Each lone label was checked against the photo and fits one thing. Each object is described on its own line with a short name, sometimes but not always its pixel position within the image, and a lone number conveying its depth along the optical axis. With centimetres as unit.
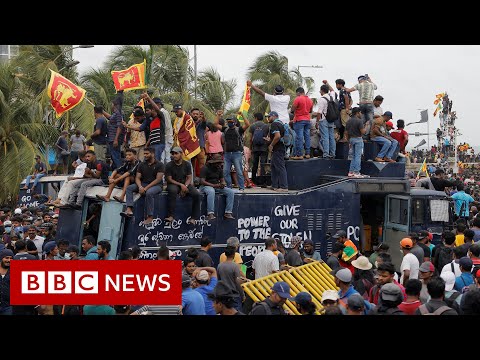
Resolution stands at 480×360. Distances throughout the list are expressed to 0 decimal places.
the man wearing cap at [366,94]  1502
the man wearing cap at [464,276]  945
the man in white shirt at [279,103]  1405
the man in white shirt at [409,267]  1080
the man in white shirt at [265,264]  1092
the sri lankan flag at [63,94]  1575
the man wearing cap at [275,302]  778
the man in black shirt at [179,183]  1184
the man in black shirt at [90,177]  1278
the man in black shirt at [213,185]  1222
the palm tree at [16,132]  2297
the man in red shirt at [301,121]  1428
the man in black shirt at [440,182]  1658
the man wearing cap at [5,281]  889
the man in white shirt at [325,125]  1462
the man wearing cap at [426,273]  916
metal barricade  930
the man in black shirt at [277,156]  1356
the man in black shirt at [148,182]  1173
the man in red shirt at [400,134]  1548
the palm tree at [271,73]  3575
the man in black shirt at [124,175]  1193
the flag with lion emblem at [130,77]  1494
